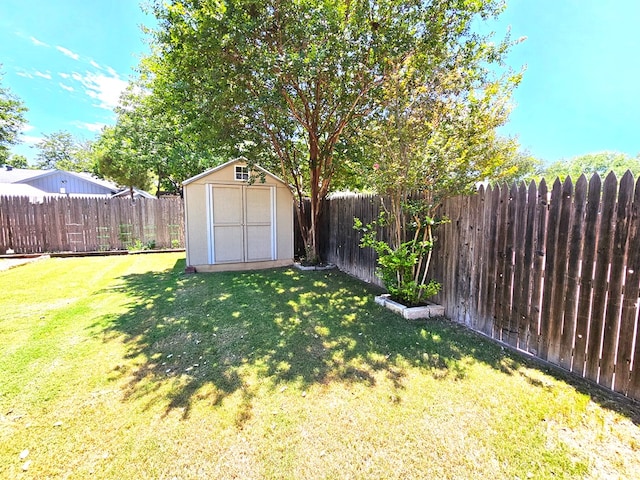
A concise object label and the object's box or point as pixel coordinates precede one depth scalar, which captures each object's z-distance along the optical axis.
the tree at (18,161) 31.03
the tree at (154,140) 11.44
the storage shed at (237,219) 6.82
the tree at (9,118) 14.36
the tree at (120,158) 12.27
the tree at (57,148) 35.88
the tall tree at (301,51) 4.56
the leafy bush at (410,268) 3.92
